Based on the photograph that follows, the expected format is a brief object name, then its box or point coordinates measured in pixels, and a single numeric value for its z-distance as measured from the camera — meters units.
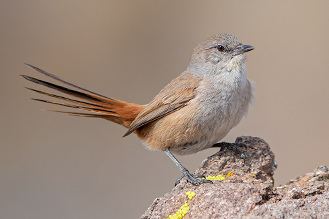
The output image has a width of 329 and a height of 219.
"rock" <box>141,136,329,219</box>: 5.05
